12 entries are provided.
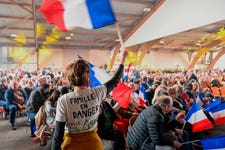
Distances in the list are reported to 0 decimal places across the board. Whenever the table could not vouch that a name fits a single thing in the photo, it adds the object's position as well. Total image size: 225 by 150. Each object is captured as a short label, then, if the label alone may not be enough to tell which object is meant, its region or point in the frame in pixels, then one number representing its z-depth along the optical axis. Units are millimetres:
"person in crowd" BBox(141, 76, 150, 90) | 7075
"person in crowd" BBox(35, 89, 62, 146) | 3796
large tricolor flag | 2088
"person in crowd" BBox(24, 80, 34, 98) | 6596
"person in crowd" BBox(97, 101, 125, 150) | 3137
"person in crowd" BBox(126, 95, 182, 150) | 2459
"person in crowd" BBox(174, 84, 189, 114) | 4066
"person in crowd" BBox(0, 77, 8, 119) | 5829
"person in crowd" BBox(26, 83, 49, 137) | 4363
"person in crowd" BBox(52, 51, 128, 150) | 1391
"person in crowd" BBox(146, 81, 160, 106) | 5408
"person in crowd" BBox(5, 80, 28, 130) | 5172
